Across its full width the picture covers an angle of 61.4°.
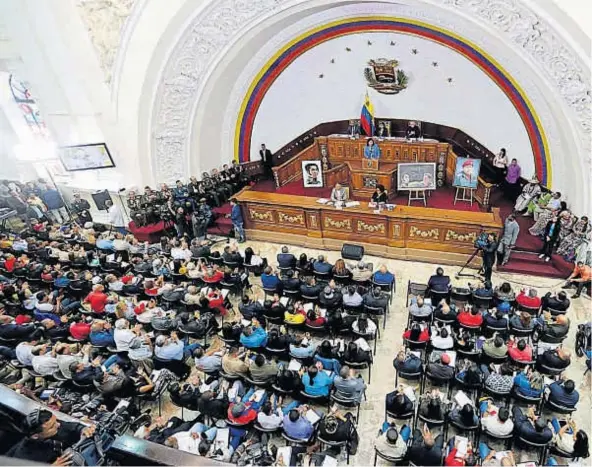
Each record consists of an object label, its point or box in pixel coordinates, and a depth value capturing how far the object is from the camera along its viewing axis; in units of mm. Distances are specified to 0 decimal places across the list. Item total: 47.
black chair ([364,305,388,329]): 7777
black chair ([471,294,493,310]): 7875
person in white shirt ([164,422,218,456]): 5328
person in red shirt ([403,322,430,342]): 6969
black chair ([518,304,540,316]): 7586
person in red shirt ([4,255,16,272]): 10047
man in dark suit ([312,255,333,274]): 8914
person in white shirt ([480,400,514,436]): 5563
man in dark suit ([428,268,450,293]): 8070
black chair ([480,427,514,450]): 5615
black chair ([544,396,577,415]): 5875
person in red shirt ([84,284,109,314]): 8391
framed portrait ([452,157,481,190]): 11047
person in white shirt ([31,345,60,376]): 6910
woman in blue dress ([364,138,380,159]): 12320
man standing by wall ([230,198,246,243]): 11375
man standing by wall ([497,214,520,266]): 9359
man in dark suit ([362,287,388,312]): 7789
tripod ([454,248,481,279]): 9648
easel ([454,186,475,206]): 11608
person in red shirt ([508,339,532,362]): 6473
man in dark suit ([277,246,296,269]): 9250
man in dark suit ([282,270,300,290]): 8327
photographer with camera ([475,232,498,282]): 9102
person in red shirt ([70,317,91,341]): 7684
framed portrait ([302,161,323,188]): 12570
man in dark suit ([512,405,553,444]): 5391
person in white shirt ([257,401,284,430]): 5811
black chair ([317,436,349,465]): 5598
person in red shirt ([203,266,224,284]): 8930
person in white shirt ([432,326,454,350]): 6879
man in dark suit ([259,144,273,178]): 14227
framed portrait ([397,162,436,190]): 11219
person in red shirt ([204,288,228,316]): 8406
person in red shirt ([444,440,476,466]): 5215
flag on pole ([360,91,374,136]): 12965
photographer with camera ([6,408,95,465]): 3389
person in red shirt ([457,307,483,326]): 7148
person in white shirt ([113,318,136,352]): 7273
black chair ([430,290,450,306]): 8081
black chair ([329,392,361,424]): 6169
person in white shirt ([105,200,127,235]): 12781
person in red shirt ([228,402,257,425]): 5867
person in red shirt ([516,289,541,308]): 7598
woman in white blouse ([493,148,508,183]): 11859
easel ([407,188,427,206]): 11673
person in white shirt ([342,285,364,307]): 7914
